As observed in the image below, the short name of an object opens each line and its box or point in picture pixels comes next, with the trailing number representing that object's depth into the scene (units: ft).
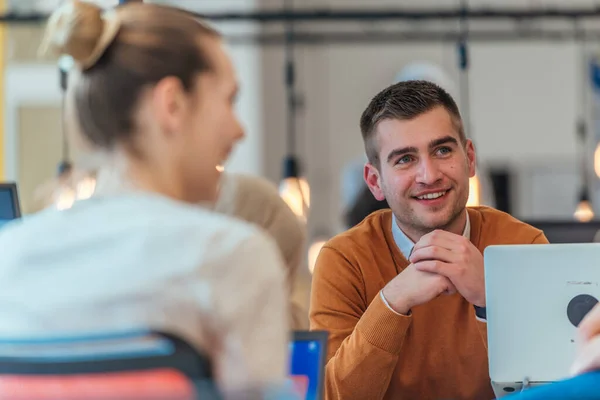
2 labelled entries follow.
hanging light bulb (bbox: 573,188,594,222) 28.85
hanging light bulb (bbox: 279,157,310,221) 23.63
